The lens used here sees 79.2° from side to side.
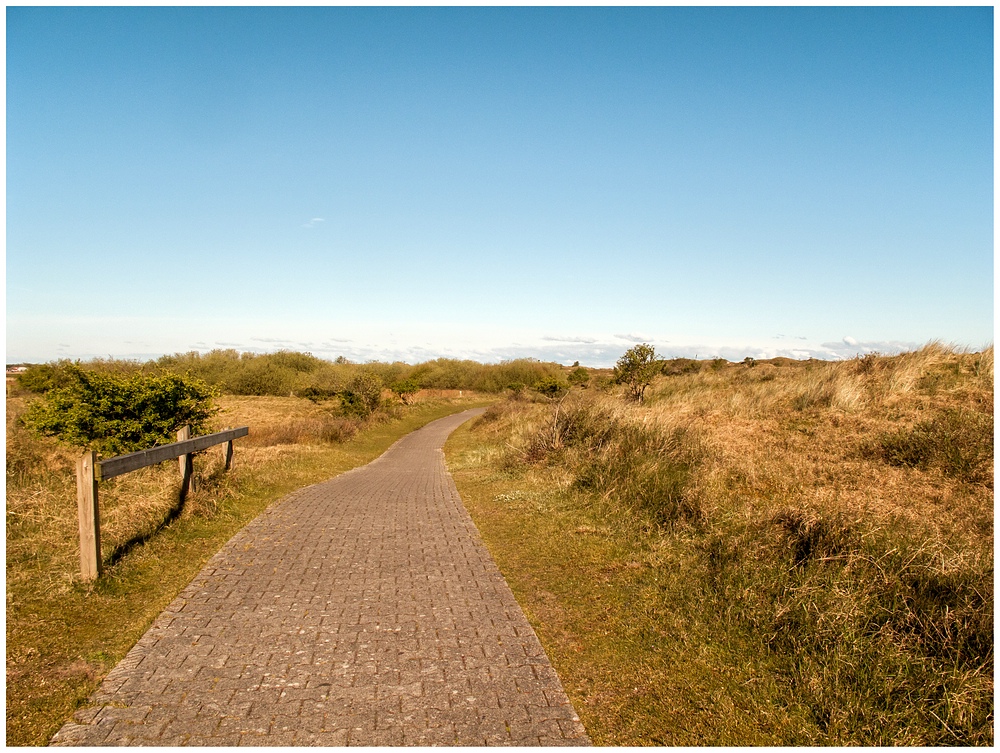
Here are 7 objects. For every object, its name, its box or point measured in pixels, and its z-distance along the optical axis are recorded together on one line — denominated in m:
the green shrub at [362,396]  34.84
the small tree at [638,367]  21.48
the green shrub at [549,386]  48.62
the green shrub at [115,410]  12.27
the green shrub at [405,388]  49.16
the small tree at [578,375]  64.78
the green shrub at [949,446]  7.95
